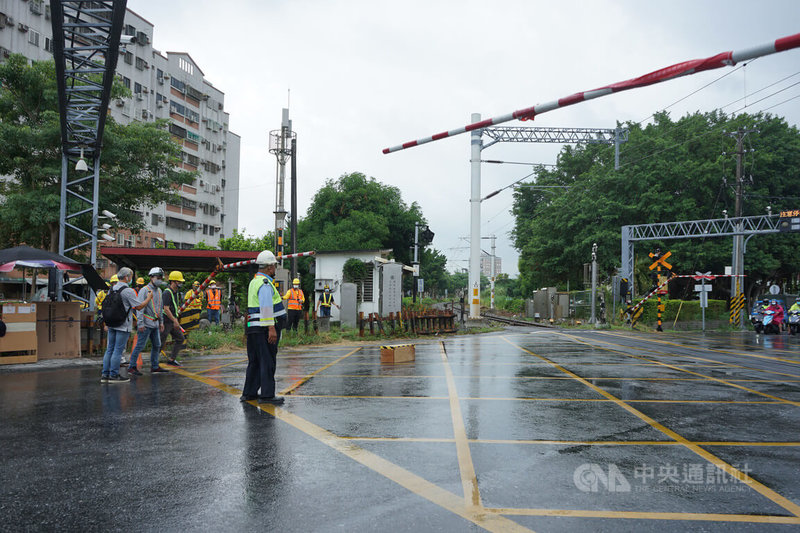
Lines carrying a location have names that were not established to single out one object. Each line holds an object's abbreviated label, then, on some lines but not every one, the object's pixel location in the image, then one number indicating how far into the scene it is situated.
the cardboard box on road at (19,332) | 11.75
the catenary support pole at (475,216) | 28.77
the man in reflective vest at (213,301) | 22.33
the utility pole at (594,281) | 32.46
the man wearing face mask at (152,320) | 10.25
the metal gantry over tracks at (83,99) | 11.38
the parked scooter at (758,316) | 27.11
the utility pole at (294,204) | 24.56
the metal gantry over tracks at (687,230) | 30.47
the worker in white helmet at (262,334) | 7.53
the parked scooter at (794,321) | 26.17
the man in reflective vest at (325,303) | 24.16
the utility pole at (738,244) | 31.53
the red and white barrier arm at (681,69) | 7.42
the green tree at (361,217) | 45.44
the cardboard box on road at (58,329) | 12.71
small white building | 31.81
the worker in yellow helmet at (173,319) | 11.70
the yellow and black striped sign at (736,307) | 31.73
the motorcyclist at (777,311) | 26.67
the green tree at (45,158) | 18.81
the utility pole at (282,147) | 25.64
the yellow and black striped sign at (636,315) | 31.09
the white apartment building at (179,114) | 41.84
